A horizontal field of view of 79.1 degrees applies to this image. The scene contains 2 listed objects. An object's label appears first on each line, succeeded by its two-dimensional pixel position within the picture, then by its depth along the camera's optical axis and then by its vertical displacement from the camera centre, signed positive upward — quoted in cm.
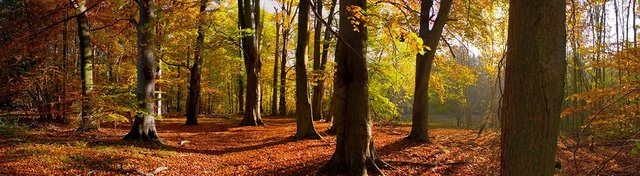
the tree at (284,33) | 2461 +439
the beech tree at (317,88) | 1798 +24
